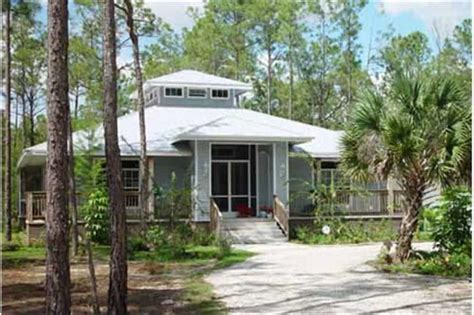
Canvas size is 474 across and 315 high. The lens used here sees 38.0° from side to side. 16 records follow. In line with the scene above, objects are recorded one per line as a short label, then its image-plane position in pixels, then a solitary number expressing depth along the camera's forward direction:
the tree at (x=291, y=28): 41.38
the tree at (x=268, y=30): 41.88
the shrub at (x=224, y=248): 17.24
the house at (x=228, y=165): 22.31
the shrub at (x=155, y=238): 18.80
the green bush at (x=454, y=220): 14.00
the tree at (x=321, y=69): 42.38
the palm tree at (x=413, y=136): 13.50
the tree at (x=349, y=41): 41.94
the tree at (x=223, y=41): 42.59
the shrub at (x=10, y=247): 19.45
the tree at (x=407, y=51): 41.69
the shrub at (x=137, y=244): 18.33
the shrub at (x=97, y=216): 19.64
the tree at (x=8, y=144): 22.33
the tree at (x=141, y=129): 19.44
